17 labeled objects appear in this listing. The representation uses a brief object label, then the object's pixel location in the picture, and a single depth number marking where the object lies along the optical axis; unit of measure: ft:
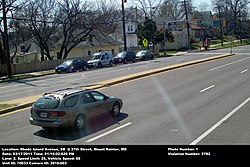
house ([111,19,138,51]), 315.78
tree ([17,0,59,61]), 157.11
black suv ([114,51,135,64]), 159.33
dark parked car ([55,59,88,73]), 128.77
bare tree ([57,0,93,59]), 167.27
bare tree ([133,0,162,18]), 369.71
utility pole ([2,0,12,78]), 113.19
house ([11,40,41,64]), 229.25
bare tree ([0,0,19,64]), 133.03
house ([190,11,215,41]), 384.95
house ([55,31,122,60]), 200.30
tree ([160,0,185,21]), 427.33
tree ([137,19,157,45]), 235.79
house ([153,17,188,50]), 281.54
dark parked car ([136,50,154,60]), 173.17
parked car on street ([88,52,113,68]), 141.38
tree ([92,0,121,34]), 173.71
